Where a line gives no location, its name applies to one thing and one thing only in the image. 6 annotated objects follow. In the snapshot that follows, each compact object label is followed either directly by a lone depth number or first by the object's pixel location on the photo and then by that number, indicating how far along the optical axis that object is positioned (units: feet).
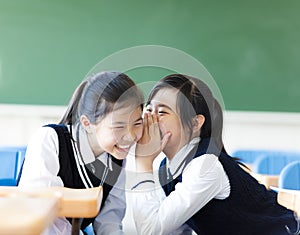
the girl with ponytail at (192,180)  6.16
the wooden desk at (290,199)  5.55
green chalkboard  14.16
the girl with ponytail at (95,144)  6.04
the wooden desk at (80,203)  4.34
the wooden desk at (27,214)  2.55
